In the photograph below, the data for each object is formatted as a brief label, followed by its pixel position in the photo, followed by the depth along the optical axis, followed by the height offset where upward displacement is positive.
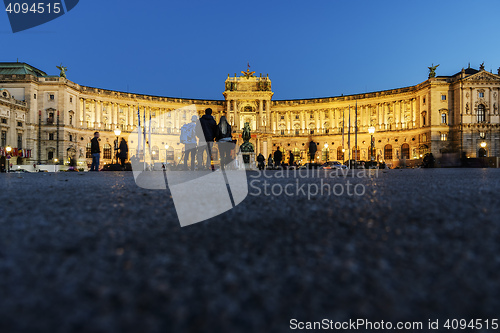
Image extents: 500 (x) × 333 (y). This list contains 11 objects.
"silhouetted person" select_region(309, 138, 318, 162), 17.69 +0.98
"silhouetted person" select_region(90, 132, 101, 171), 14.44 +0.74
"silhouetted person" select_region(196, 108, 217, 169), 10.06 +1.12
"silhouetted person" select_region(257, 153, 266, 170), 21.94 +0.46
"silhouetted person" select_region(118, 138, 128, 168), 16.61 +0.81
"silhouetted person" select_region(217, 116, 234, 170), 10.83 +0.87
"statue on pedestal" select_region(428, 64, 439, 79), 49.23 +13.32
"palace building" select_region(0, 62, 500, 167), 45.72 +7.63
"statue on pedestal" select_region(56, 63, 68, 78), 47.66 +13.45
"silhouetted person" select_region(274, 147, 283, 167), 21.75 +0.70
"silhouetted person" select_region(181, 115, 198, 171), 11.57 +1.04
